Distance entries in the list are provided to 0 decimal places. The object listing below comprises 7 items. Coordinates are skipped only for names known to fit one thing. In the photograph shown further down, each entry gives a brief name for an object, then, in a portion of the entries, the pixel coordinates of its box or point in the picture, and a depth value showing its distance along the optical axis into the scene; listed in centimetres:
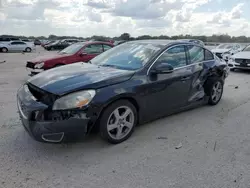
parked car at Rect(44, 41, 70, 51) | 3366
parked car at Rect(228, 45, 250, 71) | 1097
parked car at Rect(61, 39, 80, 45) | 3569
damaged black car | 310
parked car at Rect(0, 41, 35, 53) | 2820
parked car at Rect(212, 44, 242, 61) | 1573
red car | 821
